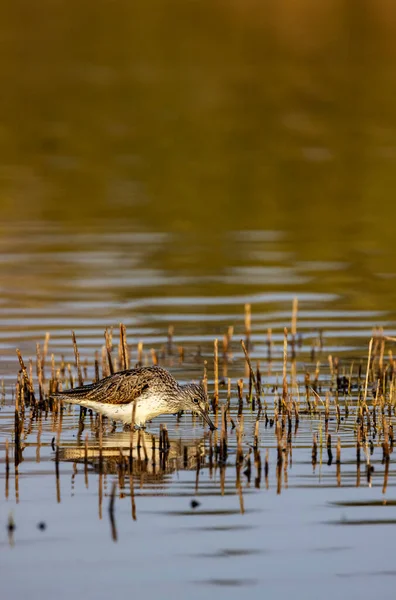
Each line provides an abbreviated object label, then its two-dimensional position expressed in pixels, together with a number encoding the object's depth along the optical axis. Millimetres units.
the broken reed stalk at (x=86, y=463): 11205
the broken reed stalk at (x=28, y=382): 13906
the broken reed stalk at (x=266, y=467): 11204
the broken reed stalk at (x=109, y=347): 14570
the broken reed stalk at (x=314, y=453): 11664
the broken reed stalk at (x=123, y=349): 14638
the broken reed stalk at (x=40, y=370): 14130
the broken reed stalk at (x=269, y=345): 17281
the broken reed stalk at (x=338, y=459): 11448
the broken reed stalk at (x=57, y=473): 11008
